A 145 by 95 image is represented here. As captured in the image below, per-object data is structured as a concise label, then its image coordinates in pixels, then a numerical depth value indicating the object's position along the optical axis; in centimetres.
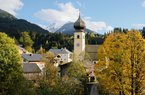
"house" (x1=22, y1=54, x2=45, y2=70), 7132
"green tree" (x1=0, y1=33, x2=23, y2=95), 3150
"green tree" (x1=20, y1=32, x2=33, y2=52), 11303
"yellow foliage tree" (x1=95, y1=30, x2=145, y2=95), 2466
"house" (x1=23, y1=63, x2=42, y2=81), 4989
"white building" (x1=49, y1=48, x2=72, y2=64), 8678
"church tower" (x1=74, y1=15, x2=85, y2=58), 7386
